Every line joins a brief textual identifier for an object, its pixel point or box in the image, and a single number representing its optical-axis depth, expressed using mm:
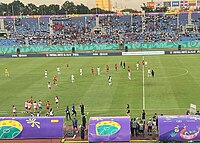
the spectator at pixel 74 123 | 21719
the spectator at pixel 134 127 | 19969
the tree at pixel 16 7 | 165638
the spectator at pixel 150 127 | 20531
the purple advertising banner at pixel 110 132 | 18594
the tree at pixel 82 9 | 157138
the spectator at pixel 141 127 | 20109
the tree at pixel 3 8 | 158475
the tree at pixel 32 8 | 168725
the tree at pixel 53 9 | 161275
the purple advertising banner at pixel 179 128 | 18312
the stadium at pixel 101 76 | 19469
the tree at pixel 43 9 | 161675
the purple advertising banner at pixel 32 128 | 19406
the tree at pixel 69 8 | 156812
